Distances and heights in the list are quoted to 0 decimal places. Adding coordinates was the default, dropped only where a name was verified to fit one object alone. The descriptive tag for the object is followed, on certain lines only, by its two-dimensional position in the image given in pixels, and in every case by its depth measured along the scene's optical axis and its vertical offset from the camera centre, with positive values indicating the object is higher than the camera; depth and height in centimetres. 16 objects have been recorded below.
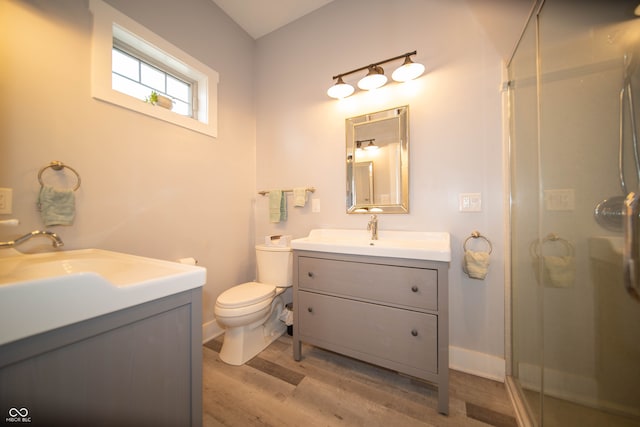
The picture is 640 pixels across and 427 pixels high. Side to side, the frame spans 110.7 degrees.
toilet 150 -66
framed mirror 168 +42
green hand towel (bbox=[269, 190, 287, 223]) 212 +10
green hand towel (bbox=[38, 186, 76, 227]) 109 +5
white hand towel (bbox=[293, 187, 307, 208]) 201 +17
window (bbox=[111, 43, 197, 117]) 148 +101
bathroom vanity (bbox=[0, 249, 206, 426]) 47 -34
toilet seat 150 -58
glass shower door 89 +1
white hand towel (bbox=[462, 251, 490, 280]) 135 -31
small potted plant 160 +86
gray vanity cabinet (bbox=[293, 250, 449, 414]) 115 -57
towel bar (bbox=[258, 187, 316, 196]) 202 +24
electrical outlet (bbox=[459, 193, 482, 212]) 146 +8
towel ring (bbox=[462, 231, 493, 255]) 143 -15
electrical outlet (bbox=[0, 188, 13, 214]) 100 +7
